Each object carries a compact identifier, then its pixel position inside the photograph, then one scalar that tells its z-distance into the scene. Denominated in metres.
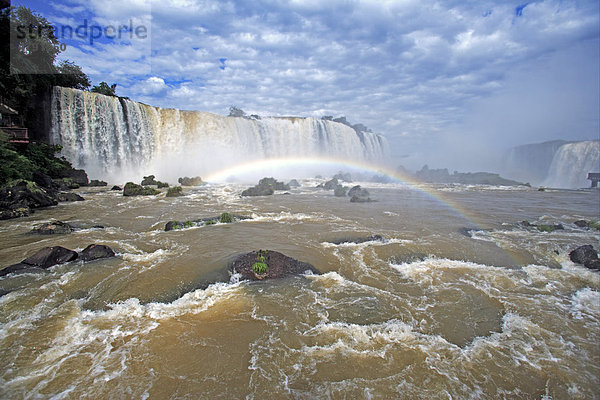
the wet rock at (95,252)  6.66
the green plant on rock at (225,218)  11.27
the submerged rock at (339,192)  22.59
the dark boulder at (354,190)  22.16
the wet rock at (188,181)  27.73
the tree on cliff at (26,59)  19.75
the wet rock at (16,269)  5.65
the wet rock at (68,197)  15.29
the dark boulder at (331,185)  28.03
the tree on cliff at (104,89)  33.60
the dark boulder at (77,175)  21.64
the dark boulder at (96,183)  22.82
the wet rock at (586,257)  6.90
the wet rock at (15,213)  10.73
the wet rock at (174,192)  19.32
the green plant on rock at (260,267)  5.97
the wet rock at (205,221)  10.10
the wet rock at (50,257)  6.05
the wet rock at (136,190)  18.68
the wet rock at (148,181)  24.41
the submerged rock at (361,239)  8.94
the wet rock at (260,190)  21.17
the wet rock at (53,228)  8.87
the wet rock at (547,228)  10.82
